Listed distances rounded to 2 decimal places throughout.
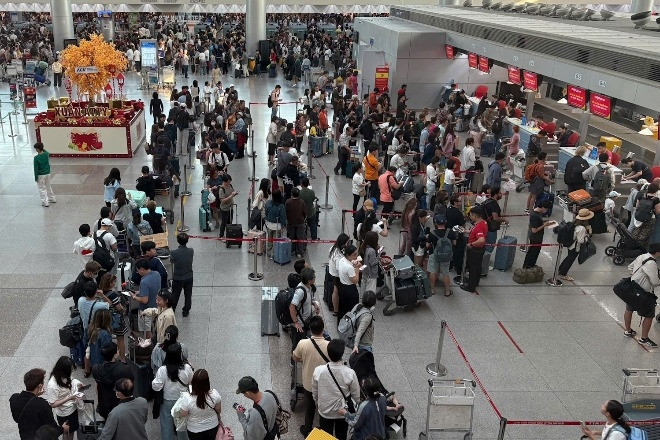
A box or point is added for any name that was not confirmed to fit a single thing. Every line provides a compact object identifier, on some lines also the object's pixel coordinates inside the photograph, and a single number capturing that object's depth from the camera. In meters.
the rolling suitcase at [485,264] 10.83
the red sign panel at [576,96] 14.39
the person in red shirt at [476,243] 9.77
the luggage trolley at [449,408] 6.28
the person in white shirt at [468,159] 14.60
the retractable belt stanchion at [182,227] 12.24
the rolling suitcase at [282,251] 10.93
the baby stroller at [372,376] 6.66
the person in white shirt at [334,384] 5.88
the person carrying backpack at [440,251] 9.62
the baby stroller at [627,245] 11.55
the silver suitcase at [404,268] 9.37
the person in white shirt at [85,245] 8.84
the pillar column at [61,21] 34.53
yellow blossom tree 17.64
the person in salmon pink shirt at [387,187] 11.80
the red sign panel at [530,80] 16.72
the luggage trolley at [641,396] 6.58
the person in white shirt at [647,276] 8.51
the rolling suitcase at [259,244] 10.96
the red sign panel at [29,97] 21.84
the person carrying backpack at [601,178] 13.08
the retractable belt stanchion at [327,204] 13.40
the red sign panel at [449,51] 23.06
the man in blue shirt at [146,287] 7.73
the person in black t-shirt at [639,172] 13.42
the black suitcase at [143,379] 6.84
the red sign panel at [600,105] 13.47
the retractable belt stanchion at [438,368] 7.91
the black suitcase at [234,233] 11.66
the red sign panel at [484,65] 20.19
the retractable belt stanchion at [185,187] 14.22
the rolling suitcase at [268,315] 8.63
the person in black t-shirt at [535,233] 10.58
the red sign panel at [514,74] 17.83
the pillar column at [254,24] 34.00
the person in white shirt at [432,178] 12.62
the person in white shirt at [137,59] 32.41
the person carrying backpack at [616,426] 5.50
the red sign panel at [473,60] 20.83
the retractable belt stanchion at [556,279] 10.72
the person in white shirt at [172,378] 5.96
